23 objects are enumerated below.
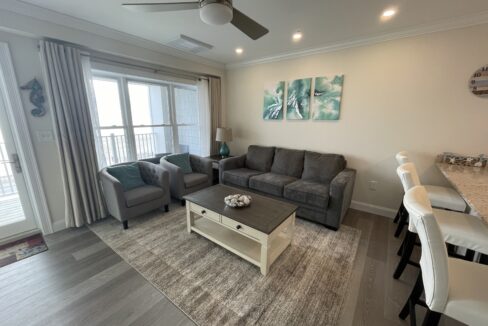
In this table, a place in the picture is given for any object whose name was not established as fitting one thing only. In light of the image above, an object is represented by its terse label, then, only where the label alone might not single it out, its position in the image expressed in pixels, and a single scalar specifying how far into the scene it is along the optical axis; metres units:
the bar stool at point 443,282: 0.99
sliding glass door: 2.26
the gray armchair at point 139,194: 2.54
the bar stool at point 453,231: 1.39
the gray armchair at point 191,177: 3.22
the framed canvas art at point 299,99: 3.43
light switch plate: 2.39
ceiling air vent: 2.92
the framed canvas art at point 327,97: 3.15
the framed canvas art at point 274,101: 3.73
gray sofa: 2.62
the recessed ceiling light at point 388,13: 2.11
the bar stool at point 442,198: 2.02
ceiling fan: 1.35
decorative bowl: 2.14
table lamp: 4.15
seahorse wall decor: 2.26
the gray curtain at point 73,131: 2.34
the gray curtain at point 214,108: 4.26
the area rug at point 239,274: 1.54
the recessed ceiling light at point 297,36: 2.71
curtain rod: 2.55
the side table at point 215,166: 3.89
